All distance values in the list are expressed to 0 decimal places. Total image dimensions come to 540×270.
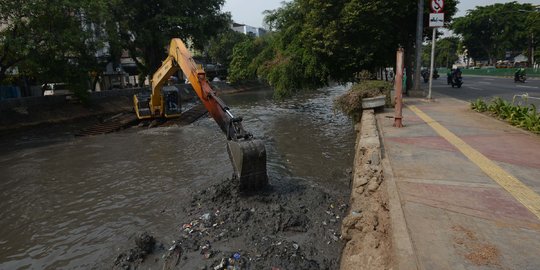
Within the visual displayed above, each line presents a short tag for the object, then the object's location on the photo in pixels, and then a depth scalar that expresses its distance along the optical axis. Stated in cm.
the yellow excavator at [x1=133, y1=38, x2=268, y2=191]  665
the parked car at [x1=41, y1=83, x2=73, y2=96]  2561
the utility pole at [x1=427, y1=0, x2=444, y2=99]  1327
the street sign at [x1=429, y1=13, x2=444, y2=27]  1333
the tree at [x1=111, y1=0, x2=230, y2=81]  2727
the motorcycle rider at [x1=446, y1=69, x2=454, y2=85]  2587
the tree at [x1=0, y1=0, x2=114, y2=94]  1566
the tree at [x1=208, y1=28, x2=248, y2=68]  5488
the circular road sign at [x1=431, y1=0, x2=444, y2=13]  1326
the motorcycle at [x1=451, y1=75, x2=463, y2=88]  2385
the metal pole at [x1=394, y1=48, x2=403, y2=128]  873
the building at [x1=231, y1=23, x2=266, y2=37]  9056
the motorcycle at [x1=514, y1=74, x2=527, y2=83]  2602
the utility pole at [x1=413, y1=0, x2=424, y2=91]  1429
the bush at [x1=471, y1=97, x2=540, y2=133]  763
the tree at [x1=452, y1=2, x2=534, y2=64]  5466
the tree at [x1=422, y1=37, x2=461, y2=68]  8356
